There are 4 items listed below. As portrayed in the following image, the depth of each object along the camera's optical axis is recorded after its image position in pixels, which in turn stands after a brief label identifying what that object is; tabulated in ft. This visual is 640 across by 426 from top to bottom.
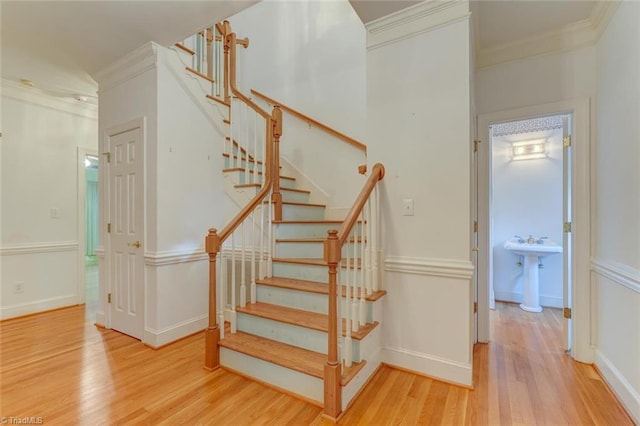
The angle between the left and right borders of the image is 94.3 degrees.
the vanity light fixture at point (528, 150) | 12.74
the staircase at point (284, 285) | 5.91
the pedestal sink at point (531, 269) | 11.50
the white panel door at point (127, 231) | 8.93
